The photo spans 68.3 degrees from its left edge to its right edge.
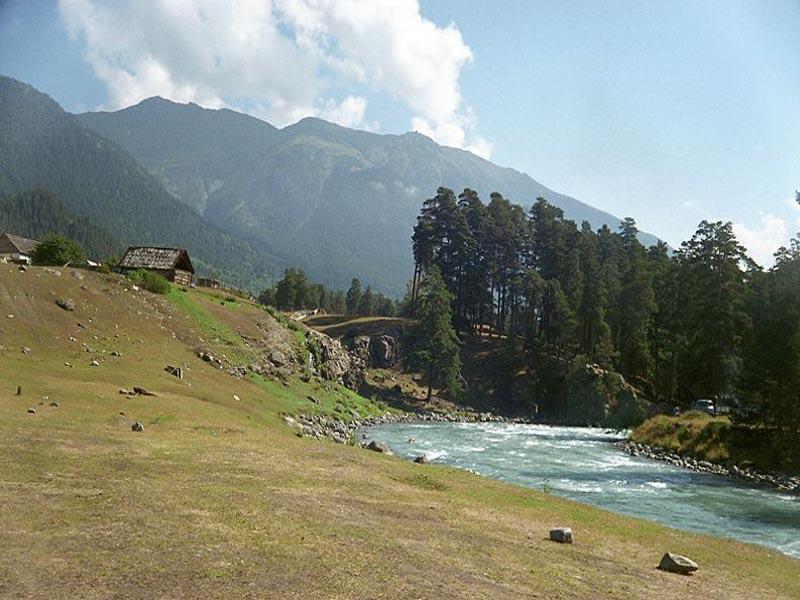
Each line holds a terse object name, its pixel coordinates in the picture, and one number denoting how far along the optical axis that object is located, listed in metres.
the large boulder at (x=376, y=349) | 96.00
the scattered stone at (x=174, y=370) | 41.09
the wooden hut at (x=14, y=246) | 87.25
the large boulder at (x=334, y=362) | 67.81
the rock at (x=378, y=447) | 30.85
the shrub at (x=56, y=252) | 69.94
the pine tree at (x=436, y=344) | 85.88
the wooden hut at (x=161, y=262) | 69.19
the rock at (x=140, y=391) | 31.57
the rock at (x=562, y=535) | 14.84
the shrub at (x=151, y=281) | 56.56
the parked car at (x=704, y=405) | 62.94
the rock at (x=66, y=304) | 44.63
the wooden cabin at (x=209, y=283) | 79.91
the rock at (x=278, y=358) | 57.88
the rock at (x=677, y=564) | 13.65
